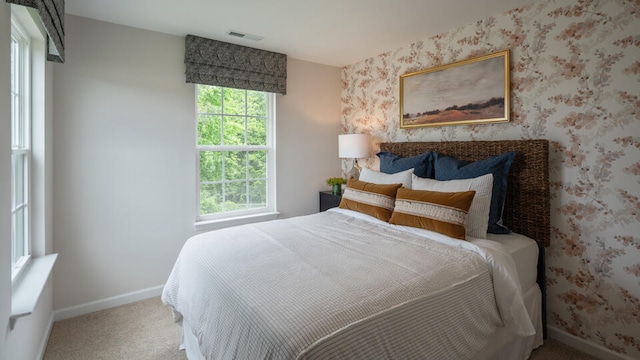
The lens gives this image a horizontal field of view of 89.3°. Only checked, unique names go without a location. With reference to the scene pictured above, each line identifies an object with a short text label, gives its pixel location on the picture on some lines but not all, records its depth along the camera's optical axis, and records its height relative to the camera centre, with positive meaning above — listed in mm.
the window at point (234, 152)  3182 +270
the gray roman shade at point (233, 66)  2936 +1092
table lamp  3485 +337
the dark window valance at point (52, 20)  1329 +775
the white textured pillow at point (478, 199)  2117 -149
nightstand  3570 -258
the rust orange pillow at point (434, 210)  2021 -222
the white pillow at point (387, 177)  2648 +0
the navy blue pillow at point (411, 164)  2754 +115
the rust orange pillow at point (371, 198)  2522 -174
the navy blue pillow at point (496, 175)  2264 +11
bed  1176 -493
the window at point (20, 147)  1857 +192
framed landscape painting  2527 +729
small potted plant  3695 -66
